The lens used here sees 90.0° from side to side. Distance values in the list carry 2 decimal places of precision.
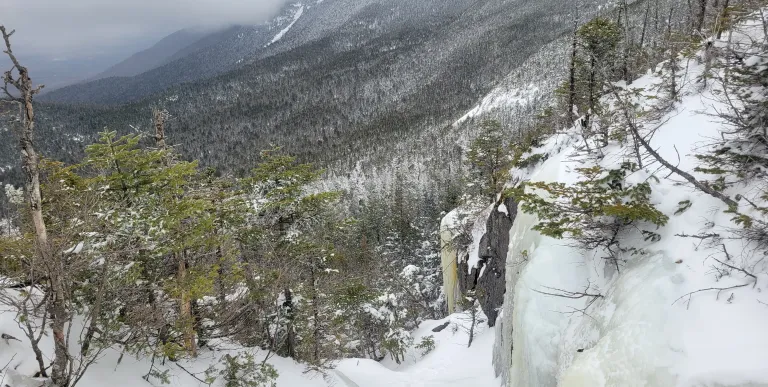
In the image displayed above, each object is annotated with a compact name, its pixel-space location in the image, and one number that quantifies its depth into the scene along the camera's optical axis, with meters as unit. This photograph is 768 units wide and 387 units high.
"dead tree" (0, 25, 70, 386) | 5.93
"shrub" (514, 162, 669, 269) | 5.80
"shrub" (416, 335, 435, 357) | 21.27
